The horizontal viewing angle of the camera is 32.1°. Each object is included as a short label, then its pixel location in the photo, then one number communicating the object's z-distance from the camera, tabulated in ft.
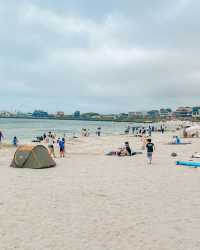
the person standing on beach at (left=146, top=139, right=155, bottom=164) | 62.78
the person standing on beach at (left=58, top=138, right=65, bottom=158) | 77.97
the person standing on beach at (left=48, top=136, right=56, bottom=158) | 77.88
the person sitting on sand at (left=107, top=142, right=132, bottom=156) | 78.59
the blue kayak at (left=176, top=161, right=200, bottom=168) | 60.15
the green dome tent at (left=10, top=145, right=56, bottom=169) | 58.08
